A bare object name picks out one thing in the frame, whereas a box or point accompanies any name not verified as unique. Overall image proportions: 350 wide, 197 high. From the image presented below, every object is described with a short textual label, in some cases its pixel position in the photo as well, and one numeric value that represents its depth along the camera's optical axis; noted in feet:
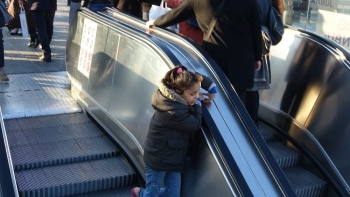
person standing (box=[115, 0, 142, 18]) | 20.58
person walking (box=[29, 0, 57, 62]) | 26.02
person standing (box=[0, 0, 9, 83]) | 20.84
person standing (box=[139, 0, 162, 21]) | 19.93
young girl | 10.76
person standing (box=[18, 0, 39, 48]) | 29.48
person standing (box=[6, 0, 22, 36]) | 30.57
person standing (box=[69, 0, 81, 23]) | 26.50
